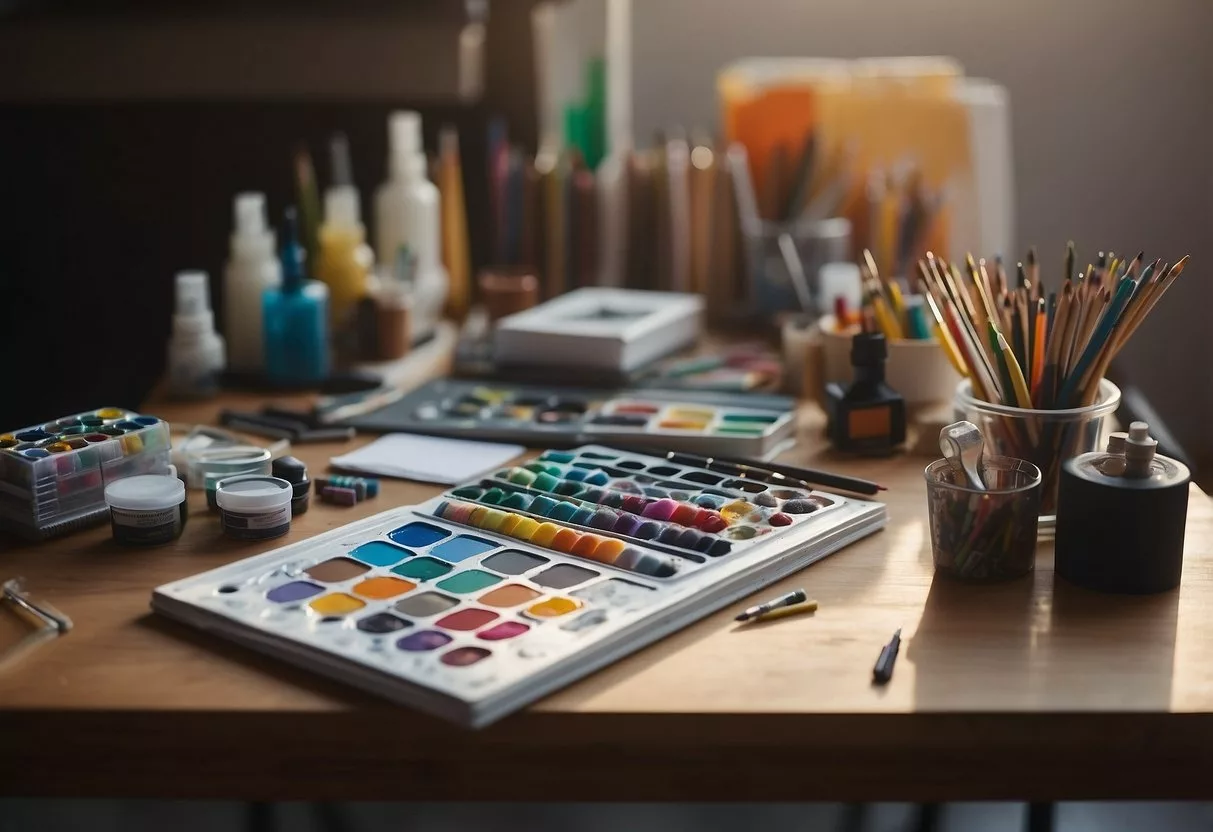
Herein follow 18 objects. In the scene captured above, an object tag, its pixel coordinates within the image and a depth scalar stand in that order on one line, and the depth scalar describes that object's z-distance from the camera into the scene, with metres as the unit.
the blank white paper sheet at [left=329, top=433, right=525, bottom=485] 1.08
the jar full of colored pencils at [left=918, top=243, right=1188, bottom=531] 0.92
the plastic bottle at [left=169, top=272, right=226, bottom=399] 1.32
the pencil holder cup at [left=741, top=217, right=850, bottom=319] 1.60
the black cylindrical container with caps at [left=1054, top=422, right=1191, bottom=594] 0.83
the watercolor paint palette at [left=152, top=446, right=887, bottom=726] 0.71
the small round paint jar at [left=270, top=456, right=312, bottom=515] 0.99
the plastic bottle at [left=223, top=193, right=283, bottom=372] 1.41
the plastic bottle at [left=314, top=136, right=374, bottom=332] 1.52
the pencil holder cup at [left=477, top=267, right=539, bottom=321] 1.55
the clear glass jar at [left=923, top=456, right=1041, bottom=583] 0.86
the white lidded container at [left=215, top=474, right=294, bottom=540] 0.94
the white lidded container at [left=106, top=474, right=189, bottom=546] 0.92
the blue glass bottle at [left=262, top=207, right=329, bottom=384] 1.34
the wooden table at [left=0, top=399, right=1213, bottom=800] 0.70
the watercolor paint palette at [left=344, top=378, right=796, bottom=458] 1.14
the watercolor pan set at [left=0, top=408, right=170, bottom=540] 0.94
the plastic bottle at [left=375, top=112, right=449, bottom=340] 1.61
